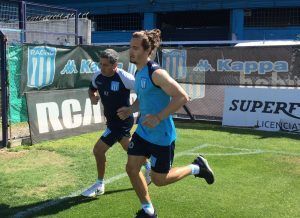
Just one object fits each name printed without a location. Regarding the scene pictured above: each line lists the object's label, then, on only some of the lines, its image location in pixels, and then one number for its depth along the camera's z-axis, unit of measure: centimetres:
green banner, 769
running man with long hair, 336
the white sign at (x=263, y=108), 889
